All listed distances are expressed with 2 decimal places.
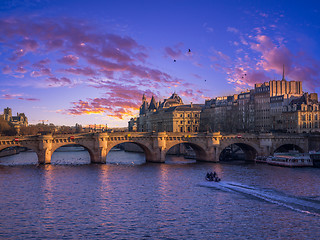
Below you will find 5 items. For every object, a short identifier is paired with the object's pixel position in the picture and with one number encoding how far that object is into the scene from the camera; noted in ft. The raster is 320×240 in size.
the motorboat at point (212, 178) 220.62
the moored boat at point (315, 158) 302.55
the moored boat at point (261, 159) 337.84
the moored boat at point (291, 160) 300.81
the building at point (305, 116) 429.79
